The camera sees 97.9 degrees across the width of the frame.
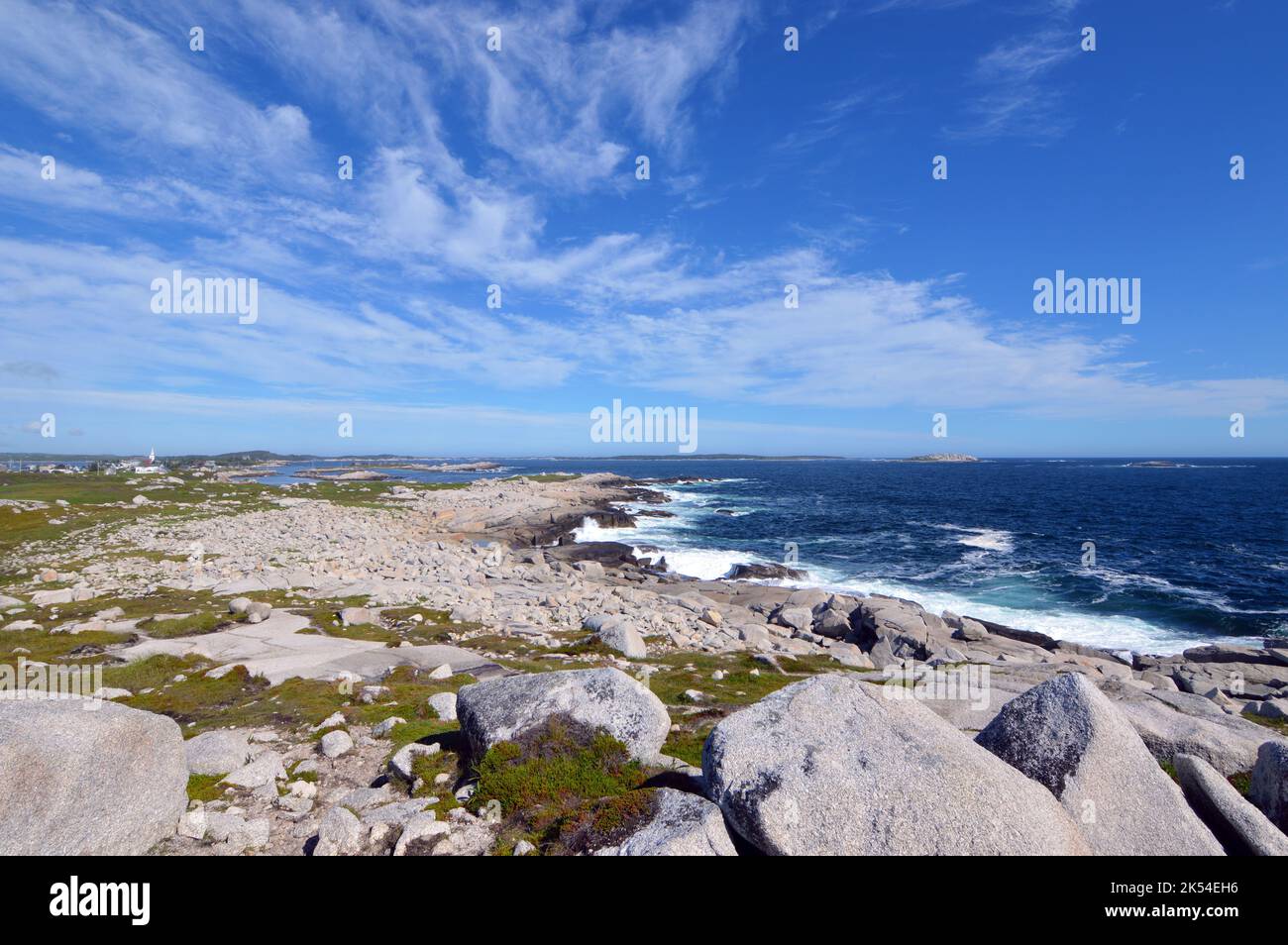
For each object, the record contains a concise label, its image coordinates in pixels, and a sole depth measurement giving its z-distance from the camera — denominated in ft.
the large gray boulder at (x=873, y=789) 20.76
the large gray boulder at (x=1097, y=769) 23.16
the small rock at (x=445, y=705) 40.96
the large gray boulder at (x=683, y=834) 21.24
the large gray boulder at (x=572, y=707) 30.89
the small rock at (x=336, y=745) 34.99
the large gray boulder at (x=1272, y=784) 25.63
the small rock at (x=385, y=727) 37.88
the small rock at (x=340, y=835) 23.53
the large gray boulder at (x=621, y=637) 66.64
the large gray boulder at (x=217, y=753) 31.01
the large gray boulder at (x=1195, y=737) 29.60
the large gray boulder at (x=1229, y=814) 23.21
